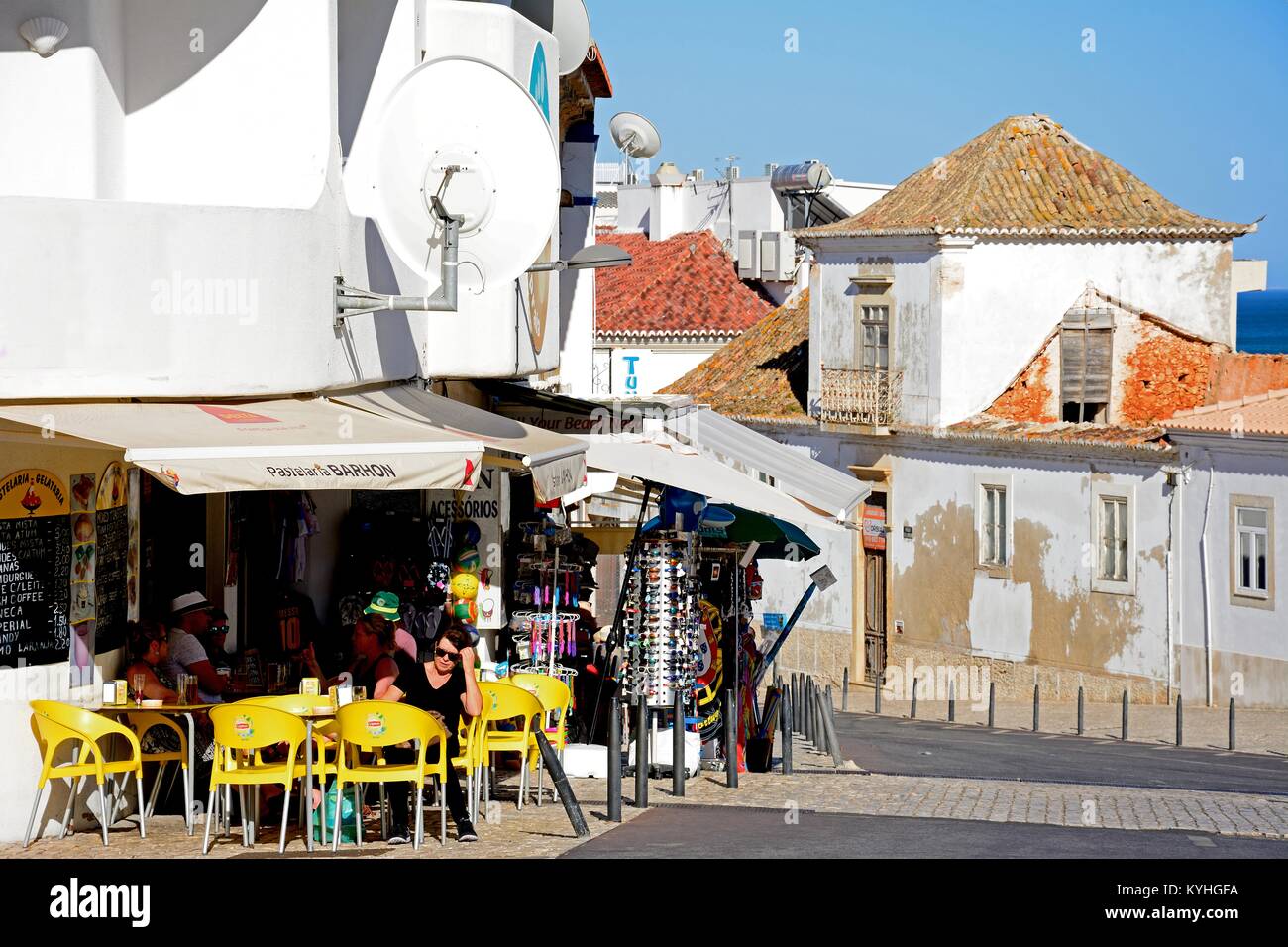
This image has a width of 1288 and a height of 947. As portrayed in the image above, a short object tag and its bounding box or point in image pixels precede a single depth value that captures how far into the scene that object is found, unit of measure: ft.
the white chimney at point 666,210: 184.03
